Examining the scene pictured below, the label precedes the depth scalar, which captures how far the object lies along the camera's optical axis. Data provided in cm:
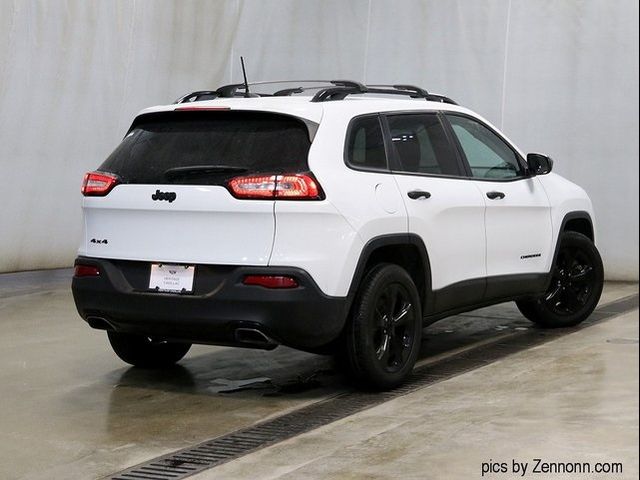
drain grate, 529
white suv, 618
